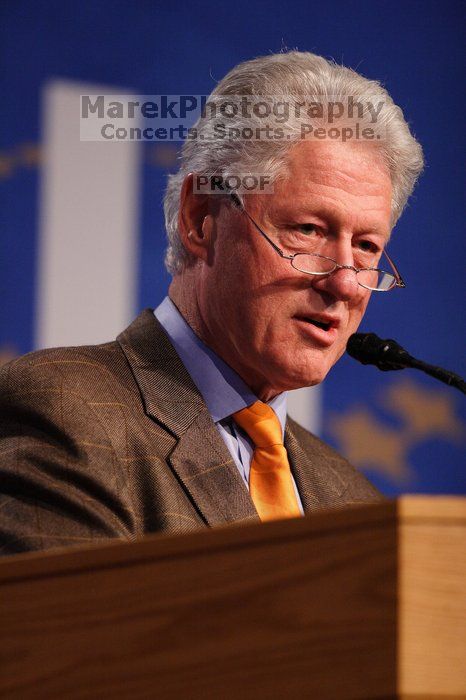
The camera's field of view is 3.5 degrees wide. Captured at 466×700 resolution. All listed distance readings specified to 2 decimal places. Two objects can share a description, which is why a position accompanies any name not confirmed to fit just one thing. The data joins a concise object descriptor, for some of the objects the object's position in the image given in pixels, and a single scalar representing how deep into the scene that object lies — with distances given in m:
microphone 7.58
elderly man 7.55
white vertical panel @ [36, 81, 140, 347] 8.05
